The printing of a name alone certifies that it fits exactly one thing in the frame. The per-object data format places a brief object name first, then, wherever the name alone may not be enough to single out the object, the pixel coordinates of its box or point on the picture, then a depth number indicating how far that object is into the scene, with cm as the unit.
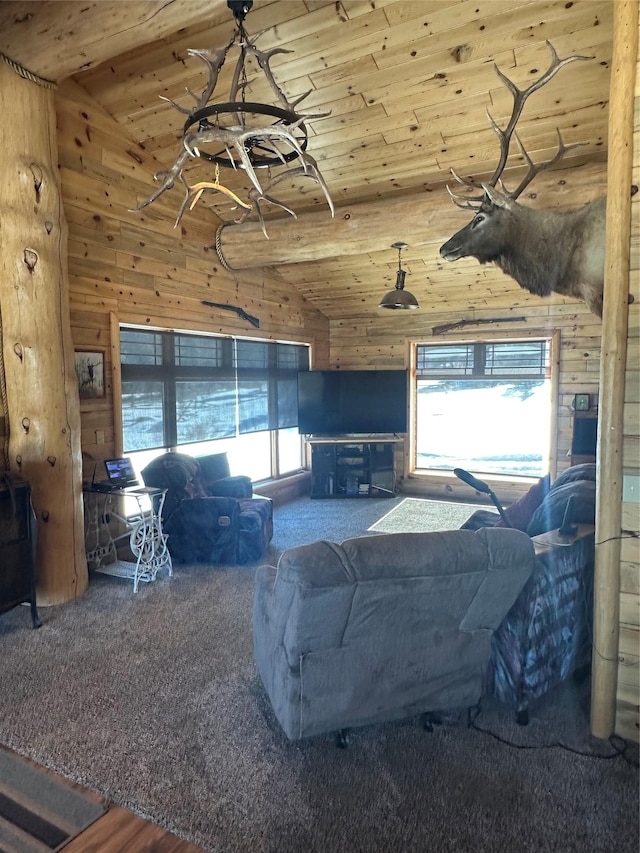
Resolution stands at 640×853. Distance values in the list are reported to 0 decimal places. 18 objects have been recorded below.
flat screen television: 713
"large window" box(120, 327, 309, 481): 484
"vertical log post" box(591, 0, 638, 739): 209
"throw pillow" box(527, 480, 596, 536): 262
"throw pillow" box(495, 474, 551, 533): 342
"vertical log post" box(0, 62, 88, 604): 344
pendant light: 513
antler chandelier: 246
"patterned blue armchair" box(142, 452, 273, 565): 447
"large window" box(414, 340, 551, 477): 678
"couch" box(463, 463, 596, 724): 231
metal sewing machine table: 409
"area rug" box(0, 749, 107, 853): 185
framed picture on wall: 415
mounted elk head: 271
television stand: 712
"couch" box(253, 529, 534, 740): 200
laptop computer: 413
